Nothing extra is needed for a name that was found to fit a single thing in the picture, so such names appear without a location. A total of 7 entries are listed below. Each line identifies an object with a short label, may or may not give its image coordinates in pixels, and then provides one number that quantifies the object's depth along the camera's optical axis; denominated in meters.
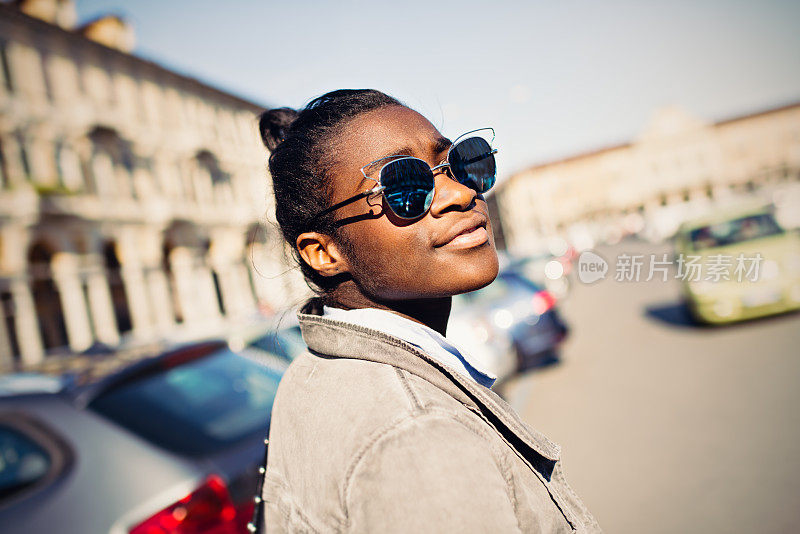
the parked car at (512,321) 5.96
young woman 0.71
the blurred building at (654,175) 73.00
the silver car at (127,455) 2.13
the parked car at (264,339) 4.98
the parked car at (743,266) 6.73
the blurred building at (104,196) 17.16
